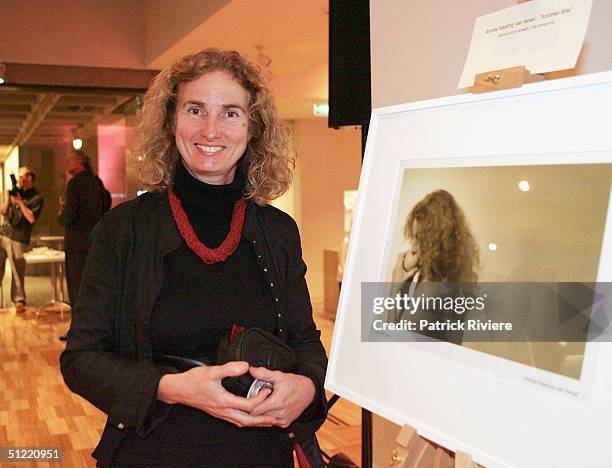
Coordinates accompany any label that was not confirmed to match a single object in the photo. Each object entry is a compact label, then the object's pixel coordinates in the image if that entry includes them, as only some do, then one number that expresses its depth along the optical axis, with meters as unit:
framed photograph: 0.86
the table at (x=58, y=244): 7.66
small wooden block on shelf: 1.02
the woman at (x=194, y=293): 1.38
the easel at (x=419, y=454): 1.15
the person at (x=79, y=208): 6.45
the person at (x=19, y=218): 7.50
